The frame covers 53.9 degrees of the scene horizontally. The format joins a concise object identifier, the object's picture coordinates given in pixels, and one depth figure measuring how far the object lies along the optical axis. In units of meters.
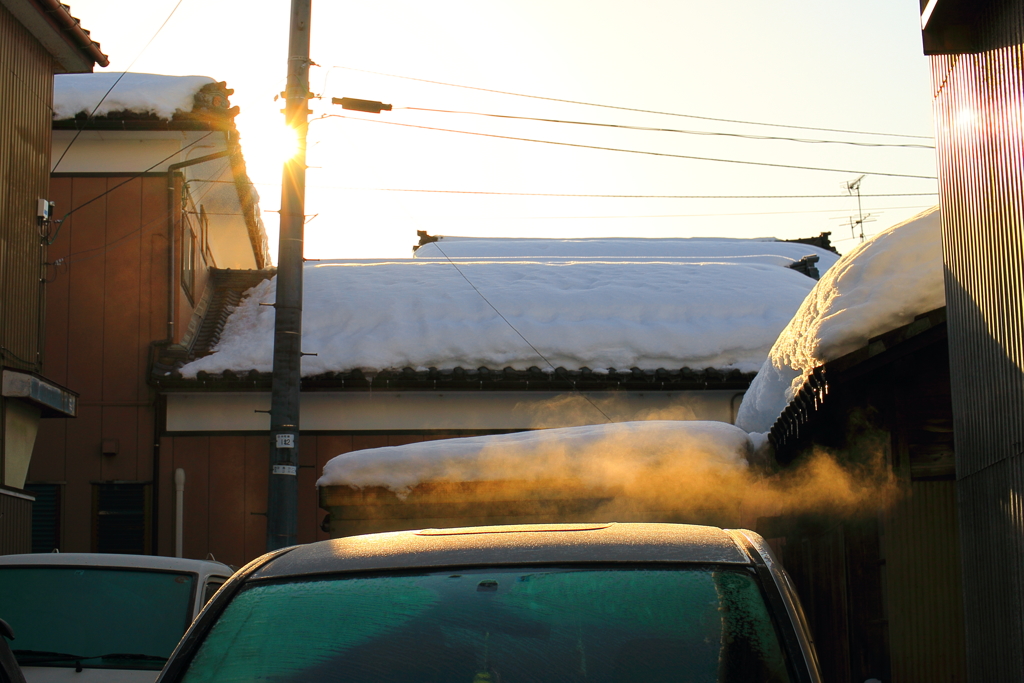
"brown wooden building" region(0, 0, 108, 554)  10.57
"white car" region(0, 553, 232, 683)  5.50
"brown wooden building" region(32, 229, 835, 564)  14.06
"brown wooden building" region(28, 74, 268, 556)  14.19
